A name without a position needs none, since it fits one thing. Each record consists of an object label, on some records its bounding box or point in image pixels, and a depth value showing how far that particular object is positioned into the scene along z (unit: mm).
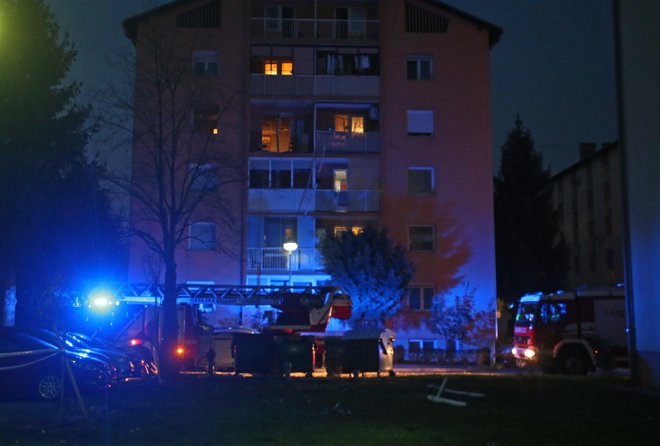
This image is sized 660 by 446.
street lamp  32938
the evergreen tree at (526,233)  53750
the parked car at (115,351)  19422
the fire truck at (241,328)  23250
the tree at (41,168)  30156
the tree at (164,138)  24250
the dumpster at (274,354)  23172
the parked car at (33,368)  16469
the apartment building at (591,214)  53281
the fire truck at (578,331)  27266
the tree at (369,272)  36656
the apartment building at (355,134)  40875
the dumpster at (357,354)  22500
